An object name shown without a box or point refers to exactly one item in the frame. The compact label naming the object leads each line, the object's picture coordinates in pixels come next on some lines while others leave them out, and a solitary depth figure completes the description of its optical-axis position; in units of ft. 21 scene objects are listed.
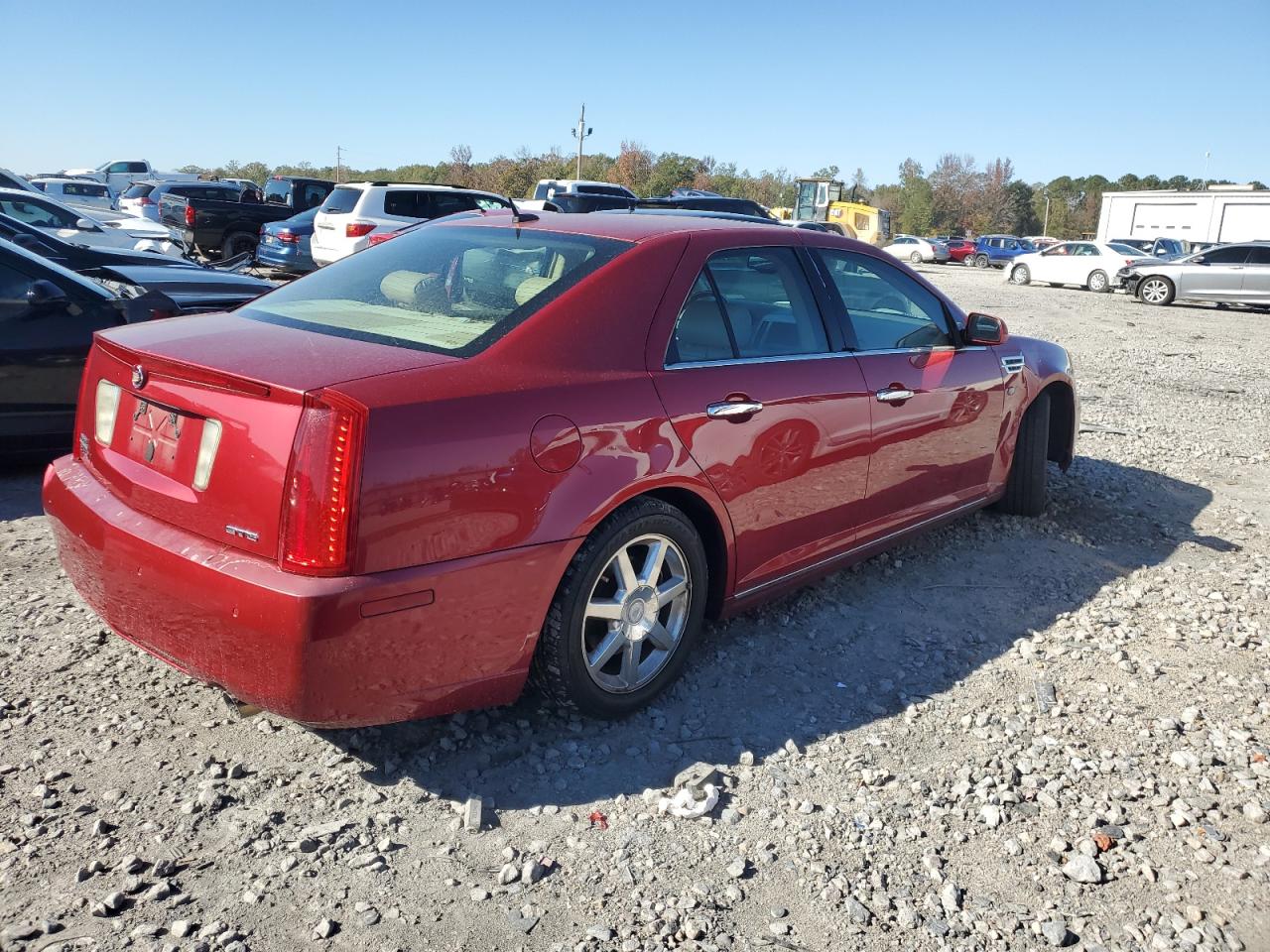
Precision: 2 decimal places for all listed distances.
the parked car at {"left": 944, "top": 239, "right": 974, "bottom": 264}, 151.94
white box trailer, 138.51
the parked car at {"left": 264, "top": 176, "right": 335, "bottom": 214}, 69.80
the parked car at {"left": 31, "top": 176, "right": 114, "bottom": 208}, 88.38
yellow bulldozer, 135.23
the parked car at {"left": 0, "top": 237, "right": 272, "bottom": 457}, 17.67
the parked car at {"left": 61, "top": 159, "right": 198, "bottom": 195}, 142.72
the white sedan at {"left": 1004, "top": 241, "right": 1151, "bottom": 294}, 88.99
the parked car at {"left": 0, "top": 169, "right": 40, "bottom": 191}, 64.24
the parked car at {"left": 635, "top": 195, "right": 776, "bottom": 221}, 48.44
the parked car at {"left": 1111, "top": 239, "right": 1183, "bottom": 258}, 99.60
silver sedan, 72.59
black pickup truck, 62.69
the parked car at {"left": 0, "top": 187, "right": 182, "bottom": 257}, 46.26
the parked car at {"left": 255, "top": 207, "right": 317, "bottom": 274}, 54.90
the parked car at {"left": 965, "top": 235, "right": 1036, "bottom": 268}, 148.36
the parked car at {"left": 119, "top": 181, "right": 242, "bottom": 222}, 80.89
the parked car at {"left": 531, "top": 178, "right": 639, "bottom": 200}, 74.70
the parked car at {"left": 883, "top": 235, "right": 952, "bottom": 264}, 148.05
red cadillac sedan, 8.36
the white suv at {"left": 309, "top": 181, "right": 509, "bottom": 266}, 48.62
